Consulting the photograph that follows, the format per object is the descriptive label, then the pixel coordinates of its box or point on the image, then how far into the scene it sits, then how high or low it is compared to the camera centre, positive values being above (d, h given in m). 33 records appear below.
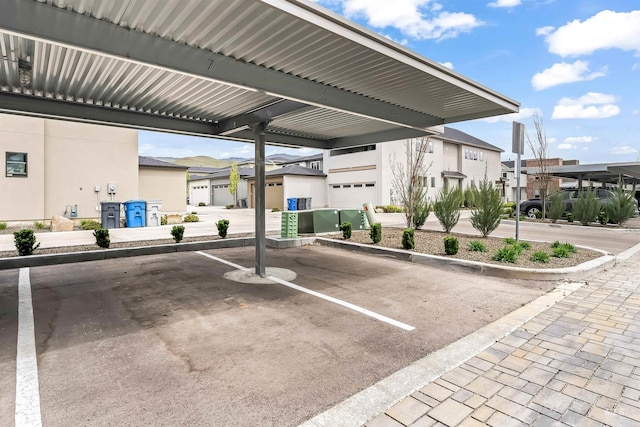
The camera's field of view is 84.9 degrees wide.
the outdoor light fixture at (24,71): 4.27 +1.66
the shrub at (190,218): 18.16 -0.75
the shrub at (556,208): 16.11 -0.20
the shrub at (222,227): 10.66 -0.71
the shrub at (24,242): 7.82 -0.85
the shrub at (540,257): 6.89 -1.06
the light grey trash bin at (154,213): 16.31 -0.43
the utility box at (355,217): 12.64 -0.50
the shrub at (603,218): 15.22 -0.63
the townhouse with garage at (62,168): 14.84 +1.67
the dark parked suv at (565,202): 17.58 +0.10
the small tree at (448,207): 11.84 -0.11
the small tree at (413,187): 12.09 +0.58
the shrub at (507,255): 6.92 -1.03
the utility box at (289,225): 10.74 -0.66
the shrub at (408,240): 8.48 -0.88
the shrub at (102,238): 8.85 -0.86
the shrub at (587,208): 15.23 -0.19
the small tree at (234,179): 35.75 +2.55
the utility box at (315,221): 12.01 -0.60
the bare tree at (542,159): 18.46 +2.38
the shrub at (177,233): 9.70 -0.81
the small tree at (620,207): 14.73 -0.14
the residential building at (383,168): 28.50 +3.26
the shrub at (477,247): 8.12 -1.02
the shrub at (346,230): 10.70 -0.80
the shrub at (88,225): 14.52 -0.89
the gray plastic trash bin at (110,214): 15.10 -0.45
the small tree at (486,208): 10.36 -0.13
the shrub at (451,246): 7.62 -0.92
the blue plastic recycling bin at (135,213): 15.73 -0.41
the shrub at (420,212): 12.43 -0.30
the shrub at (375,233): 9.62 -0.82
